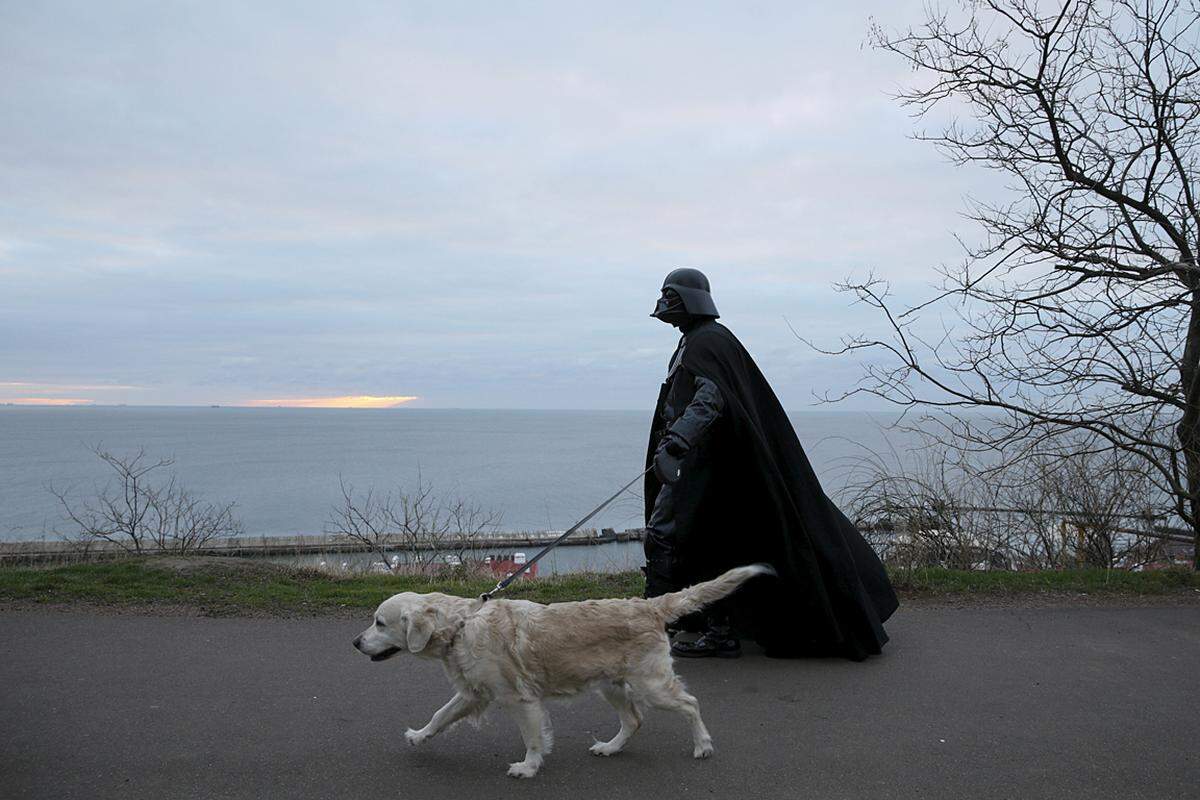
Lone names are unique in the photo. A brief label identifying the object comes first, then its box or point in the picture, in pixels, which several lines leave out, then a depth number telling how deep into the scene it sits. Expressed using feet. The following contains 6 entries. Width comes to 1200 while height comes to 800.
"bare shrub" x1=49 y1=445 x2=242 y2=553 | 50.31
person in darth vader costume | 20.93
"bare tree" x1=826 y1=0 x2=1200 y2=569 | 29.53
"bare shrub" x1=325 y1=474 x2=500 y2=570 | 45.55
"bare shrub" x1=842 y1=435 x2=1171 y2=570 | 34.37
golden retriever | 15.42
